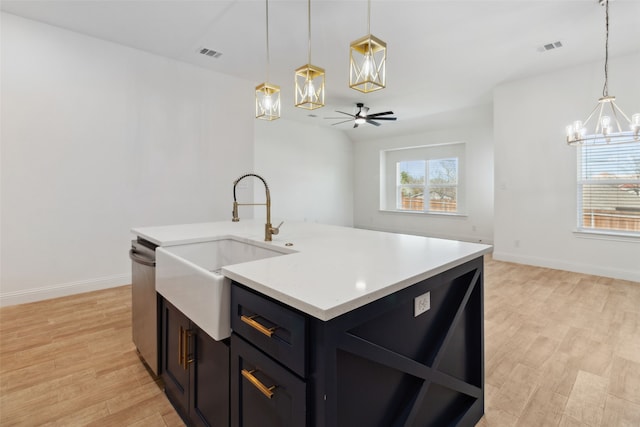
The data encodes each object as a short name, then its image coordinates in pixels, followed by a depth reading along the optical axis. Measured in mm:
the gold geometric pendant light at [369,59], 1670
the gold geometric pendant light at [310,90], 2020
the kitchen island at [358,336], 868
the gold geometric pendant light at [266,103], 2462
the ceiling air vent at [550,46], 3718
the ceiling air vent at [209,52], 3869
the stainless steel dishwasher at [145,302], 1796
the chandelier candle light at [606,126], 3049
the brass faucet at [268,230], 1783
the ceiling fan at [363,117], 5914
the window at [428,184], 7691
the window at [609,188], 4121
